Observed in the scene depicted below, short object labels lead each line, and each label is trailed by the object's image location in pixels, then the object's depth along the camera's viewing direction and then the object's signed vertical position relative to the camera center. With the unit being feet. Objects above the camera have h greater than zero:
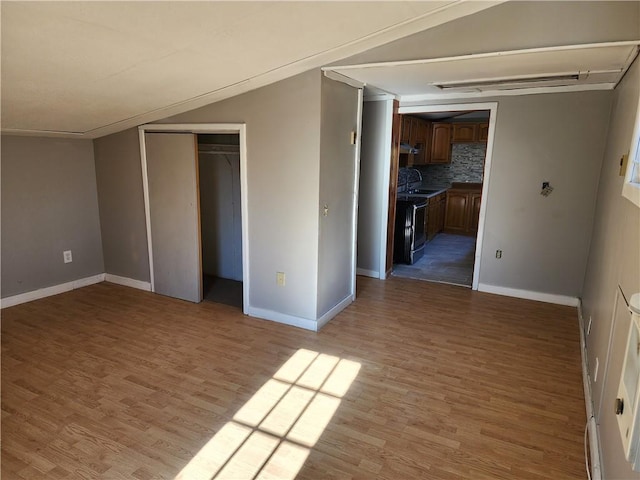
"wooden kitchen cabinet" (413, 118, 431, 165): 21.77 +0.87
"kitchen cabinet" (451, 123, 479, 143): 23.06 +1.52
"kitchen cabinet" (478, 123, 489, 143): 22.75 +1.58
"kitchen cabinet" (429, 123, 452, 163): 23.70 +1.04
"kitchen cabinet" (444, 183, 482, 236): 23.69 -2.97
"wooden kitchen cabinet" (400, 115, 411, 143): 18.90 +1.38
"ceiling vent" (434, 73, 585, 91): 10.81 +2.23
